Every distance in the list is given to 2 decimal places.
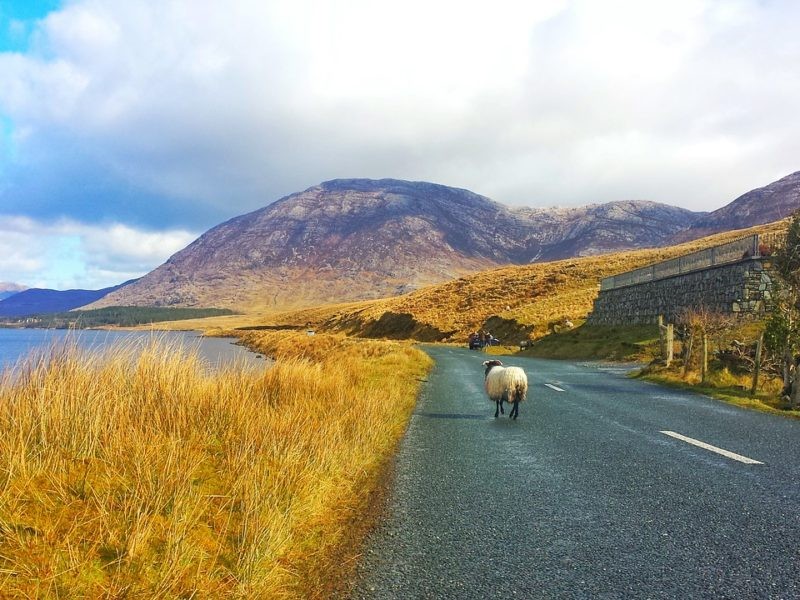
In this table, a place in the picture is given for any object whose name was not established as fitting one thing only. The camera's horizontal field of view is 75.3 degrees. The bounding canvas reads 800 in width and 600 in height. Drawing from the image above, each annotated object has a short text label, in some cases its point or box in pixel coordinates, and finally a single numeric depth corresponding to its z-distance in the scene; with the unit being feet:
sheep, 35.45
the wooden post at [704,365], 56.48
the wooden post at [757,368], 46.98
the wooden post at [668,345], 68.64
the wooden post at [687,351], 62.08
